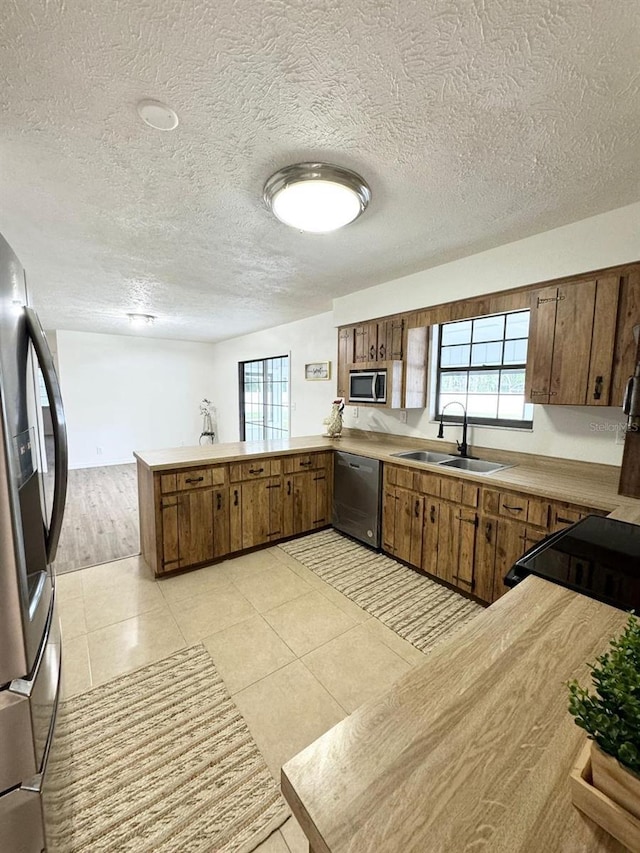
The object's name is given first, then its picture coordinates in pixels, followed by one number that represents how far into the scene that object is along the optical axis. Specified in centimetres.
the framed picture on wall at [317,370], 483
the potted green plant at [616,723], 47
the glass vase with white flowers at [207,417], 796
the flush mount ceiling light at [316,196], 170
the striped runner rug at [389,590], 230
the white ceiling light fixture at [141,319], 495
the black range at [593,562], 107
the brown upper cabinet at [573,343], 214
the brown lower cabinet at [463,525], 223
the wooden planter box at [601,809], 47
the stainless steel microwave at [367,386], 346
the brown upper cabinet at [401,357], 338
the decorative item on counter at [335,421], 404
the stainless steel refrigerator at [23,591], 75
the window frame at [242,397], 685
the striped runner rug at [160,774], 122
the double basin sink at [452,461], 295
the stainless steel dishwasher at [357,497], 324
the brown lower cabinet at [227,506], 280
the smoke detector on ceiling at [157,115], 133
